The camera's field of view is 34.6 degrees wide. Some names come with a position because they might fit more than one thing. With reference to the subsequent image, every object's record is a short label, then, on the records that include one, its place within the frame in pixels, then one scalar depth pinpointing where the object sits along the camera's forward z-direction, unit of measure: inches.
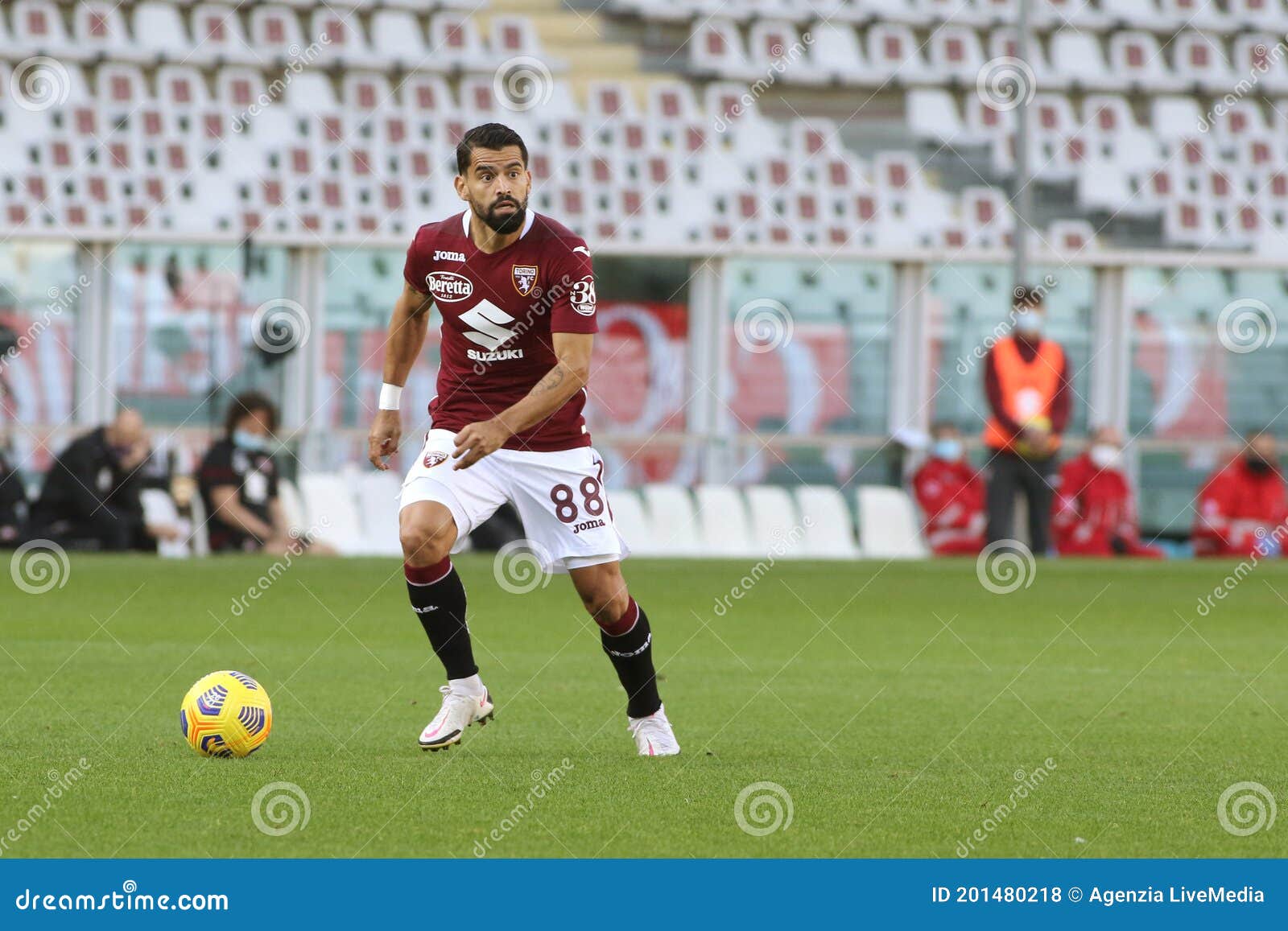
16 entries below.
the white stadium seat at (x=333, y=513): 748.0
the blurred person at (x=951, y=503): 816.9
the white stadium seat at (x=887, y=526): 811.4
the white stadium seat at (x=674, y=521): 794.2
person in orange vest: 717.3
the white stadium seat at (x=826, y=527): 808.3
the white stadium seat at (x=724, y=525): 797.9
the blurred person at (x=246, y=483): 685.3
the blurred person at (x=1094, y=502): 815.7
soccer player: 268.4
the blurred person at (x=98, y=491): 679.7
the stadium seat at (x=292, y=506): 733.9
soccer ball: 264.5
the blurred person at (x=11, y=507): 695.1
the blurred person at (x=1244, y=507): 809.5
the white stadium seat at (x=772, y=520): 802.8
